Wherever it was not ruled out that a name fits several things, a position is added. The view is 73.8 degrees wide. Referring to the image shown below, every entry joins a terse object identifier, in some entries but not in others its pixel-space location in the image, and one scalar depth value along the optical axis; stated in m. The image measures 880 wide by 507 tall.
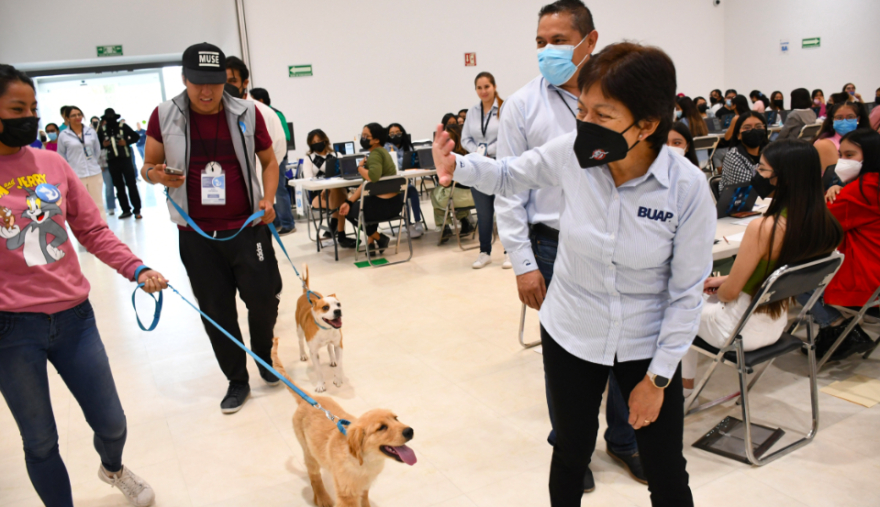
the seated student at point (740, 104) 8.54
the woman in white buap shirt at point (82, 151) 7.01
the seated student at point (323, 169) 6.25
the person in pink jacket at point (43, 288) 1.69
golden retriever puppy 1.77
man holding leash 2.59
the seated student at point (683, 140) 3.48
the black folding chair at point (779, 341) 2.14
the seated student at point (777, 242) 2.24
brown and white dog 2.98
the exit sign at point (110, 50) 10.63
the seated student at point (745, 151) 3.89
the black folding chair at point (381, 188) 5.48
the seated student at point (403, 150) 6.87
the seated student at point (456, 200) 6.18
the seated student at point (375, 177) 5.50
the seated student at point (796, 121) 6.96
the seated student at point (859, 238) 2.84
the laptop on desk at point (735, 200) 3.32
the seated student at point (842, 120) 4.52
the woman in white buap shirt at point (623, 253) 1.25
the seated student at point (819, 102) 10.05
